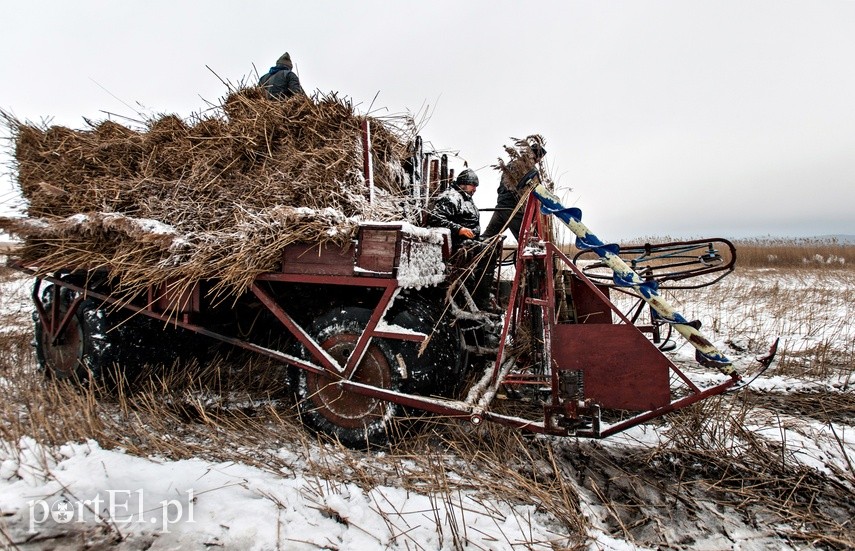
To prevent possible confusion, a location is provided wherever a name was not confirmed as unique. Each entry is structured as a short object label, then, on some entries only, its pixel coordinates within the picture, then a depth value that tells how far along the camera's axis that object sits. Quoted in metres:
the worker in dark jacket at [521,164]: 3.97
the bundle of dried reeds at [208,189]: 3.26
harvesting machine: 2.71
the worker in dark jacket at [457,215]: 4.07
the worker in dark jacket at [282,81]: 5.25
